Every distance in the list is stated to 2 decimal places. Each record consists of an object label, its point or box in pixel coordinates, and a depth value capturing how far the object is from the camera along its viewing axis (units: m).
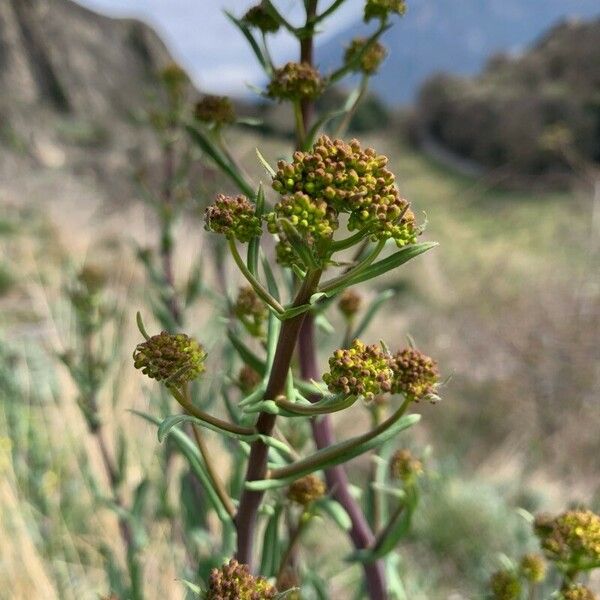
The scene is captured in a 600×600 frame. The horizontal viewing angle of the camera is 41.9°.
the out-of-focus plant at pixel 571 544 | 0.19
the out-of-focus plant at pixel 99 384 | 0.31
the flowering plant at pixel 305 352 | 0.13
